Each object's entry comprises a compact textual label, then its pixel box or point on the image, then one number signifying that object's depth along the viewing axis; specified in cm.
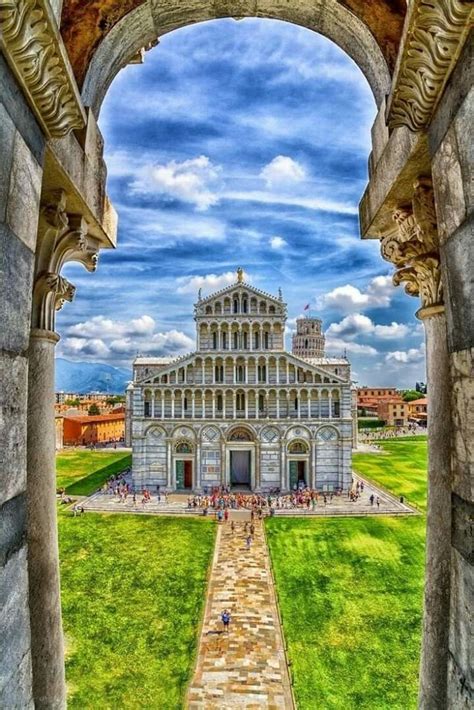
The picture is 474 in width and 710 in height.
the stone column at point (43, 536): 348
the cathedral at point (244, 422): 3716
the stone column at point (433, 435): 328
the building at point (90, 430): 6612
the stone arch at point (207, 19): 427
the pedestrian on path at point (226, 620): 1592
